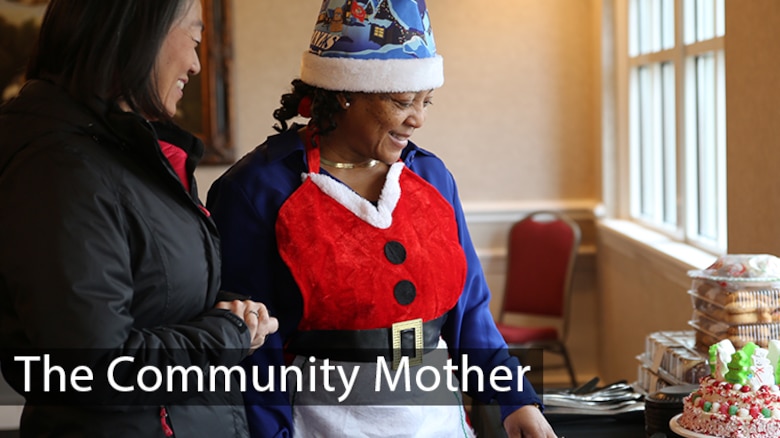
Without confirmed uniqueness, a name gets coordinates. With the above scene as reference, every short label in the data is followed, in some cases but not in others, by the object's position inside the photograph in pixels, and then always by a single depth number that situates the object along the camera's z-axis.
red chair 4.88
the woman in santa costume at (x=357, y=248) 1.73
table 2.04
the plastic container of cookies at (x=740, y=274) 2.07
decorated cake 1.69
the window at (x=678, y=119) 3.51
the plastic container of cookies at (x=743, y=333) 2.07
